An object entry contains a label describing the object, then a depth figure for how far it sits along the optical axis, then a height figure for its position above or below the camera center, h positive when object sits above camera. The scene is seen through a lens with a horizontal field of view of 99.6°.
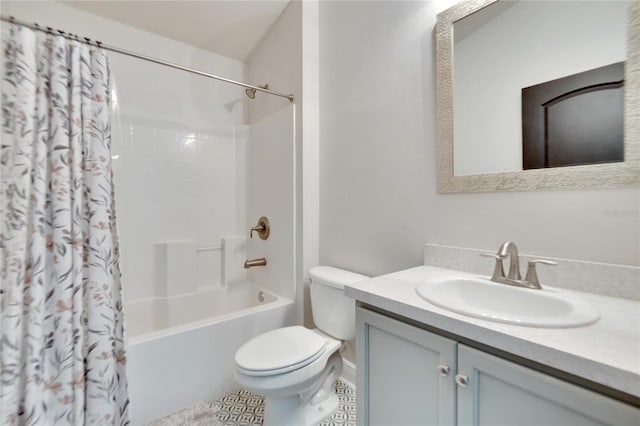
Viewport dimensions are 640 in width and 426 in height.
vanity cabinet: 0.50 -0.40
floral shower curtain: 0.96 -0.10
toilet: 1.12 -0.64
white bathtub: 1.29 -0.75
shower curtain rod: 0.97 +0.71
